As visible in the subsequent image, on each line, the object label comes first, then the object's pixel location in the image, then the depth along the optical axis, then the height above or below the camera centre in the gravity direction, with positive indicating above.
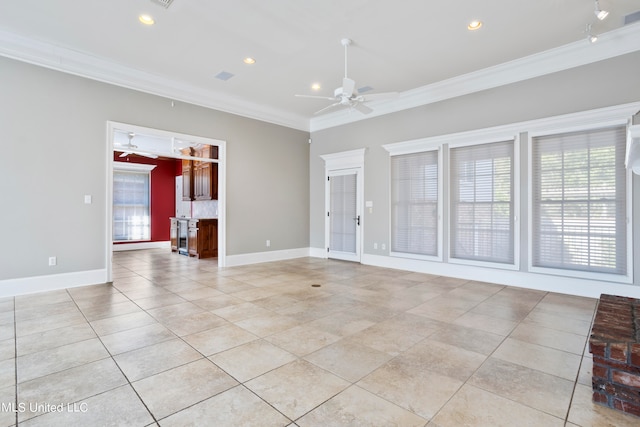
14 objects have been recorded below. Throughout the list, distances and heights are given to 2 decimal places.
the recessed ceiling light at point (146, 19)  3.75 +2.40
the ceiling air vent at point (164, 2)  3.38 +2.34
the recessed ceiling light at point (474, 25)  3.85 +2.39
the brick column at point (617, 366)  1.85 -0.94
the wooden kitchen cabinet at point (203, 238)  7.95 -0.63
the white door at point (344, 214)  7.19 -0.01
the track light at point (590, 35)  3.64 +2.16
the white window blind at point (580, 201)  4.21 +0.18
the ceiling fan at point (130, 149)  5.77 +1.24
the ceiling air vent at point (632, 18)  3.70 +2.39
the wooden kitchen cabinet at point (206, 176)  7.90 +1.01
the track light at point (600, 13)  3.26 +2.13
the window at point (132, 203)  9.67 +0.35
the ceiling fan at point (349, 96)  4.17 +1.63
